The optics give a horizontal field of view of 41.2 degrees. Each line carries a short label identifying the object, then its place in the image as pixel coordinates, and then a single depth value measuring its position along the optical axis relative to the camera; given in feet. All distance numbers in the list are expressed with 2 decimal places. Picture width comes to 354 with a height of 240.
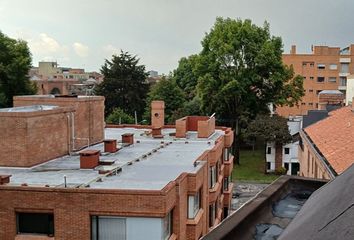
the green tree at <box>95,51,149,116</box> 206.69
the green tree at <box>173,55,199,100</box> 220.57
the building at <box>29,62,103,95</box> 285.02
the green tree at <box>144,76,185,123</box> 192.34
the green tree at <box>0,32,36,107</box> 159.74
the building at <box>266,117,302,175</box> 161.47
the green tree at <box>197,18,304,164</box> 159.43
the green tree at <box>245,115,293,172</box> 154.10
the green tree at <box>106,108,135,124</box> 178.60
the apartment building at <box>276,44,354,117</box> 246.06
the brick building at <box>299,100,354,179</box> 62.44
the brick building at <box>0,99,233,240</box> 48.16
